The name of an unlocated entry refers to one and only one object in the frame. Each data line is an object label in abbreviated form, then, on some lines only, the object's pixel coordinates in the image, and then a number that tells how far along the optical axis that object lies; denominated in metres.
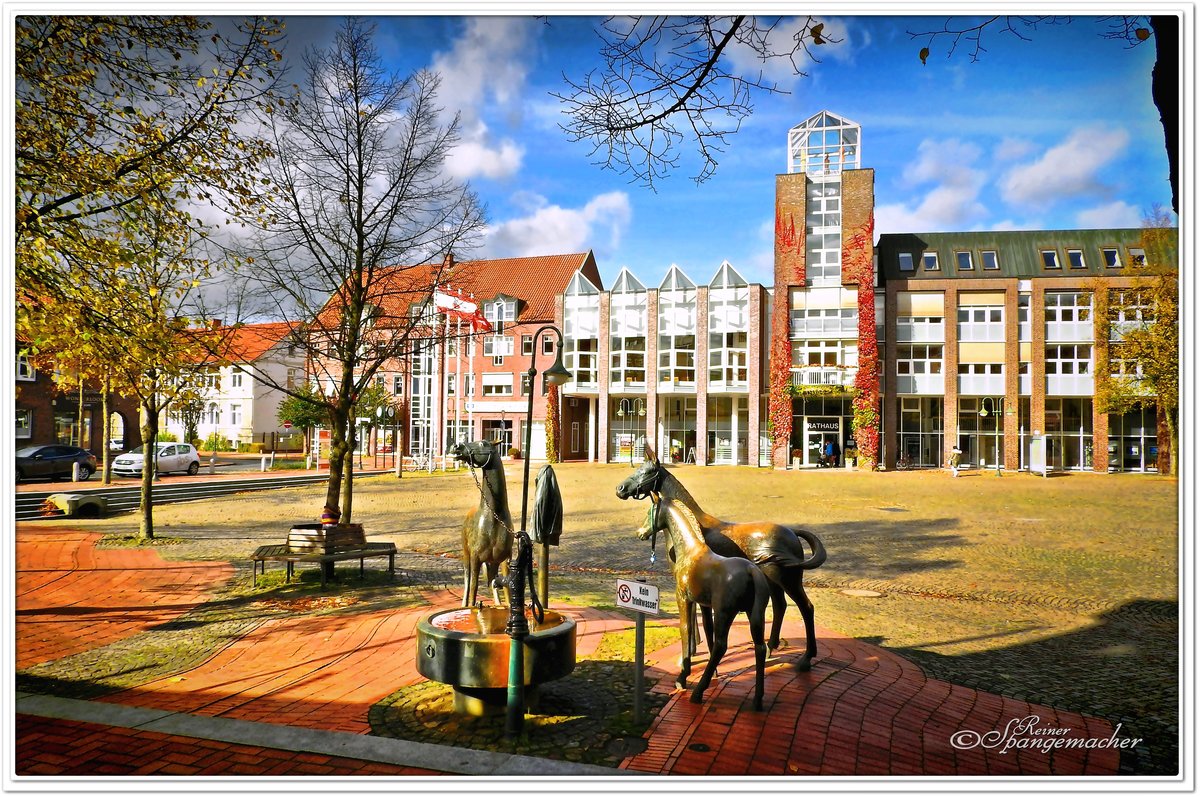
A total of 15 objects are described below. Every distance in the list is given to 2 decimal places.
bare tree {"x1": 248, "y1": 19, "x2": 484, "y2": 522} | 10.07
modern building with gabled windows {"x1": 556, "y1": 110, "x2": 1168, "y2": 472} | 34.94
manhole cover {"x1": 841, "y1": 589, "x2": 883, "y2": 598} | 8.88
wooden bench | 8.62
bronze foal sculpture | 4.50
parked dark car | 23.03
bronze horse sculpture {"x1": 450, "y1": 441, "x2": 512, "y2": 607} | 6.46
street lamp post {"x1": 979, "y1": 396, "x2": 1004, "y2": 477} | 34.81
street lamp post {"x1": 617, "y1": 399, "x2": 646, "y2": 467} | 39.16
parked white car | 25.33
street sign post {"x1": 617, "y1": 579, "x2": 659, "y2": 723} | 4.38
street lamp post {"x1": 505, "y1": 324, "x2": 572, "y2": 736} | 4.35
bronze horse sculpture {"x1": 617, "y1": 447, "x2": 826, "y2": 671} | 5.20
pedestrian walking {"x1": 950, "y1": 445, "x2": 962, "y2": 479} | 31.23
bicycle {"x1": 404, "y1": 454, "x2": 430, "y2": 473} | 33.03
